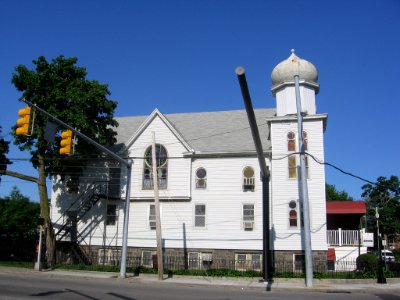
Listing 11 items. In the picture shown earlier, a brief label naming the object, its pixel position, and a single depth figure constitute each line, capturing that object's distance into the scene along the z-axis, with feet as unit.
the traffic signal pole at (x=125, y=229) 74.74
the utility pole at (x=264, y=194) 43.46
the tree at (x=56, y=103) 89.15
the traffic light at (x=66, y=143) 50.04
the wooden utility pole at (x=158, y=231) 73.15
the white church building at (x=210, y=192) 92.79
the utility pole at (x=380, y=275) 71.67
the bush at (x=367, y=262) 84.89
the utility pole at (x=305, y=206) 65.67
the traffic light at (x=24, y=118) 46.13
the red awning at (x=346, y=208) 115.24
